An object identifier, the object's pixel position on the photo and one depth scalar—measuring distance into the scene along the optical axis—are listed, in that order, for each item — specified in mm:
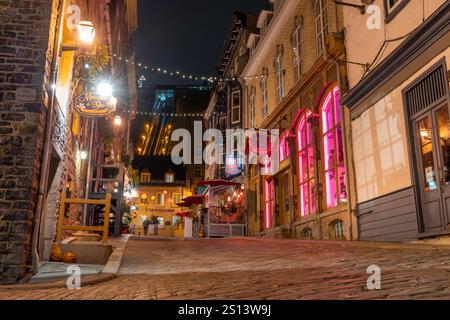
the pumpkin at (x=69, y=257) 8828
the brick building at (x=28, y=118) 6816
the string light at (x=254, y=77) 21091
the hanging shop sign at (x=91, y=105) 10984
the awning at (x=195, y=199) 29578
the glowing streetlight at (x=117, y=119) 19727
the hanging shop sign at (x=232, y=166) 27653
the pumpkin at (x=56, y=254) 8844
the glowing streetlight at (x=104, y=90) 11250
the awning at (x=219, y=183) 24531
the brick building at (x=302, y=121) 13875
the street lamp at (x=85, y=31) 9164
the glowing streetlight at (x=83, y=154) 14233
